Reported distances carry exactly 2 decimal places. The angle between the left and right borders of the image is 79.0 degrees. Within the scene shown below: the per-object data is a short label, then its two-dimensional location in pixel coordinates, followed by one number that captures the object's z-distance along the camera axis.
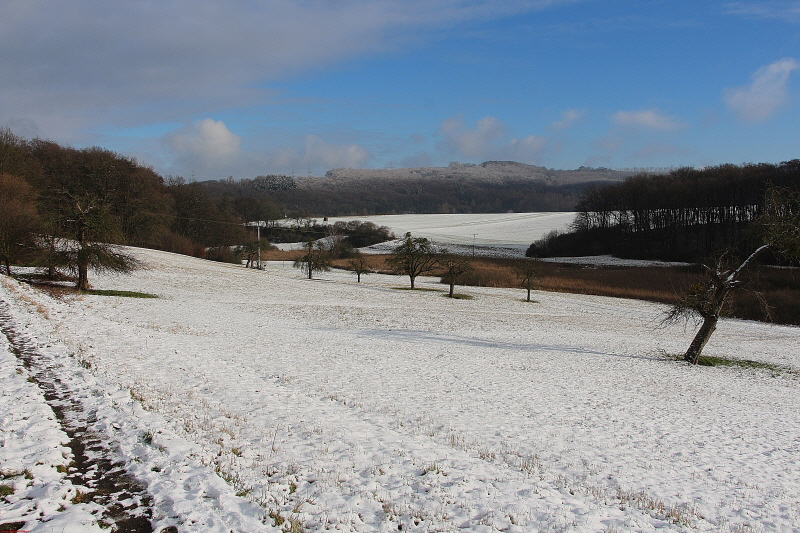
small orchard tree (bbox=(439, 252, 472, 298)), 56.23
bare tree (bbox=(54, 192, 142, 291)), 34.00
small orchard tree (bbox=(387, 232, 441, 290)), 61.69
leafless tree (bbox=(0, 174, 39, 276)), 36.28
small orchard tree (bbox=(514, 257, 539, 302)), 54.16
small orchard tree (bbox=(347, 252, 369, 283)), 66.62
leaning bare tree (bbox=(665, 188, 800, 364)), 23.75
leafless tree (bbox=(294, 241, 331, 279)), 67.62
